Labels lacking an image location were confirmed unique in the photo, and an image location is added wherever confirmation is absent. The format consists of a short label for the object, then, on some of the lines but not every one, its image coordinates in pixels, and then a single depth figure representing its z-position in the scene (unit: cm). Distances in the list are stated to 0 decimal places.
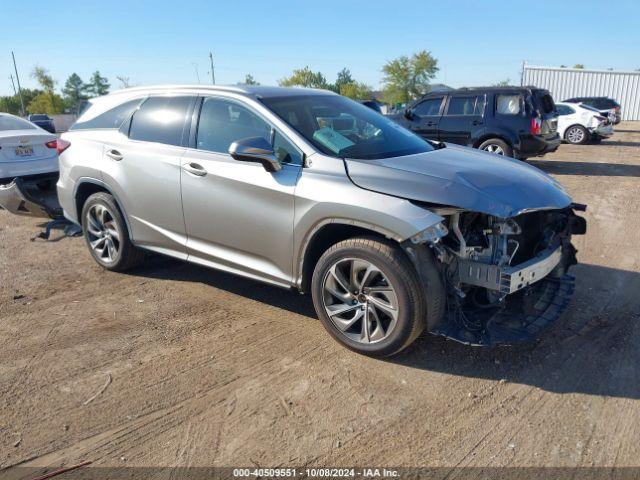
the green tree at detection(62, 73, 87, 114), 10888
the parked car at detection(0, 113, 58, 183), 749
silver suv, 330
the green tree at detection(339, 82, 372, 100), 8558
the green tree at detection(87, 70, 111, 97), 10810
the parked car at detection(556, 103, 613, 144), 1797
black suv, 1091
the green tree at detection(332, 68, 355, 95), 9598
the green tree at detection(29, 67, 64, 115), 7338
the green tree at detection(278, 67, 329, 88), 8106
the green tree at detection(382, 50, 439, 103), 7138
